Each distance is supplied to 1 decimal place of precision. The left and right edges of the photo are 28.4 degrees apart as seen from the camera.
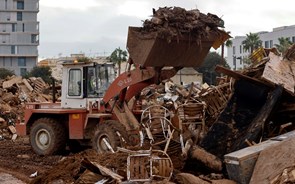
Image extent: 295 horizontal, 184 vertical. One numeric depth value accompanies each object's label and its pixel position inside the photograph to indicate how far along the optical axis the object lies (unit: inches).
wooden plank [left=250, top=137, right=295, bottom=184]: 316.8
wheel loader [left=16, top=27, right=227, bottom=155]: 495.8
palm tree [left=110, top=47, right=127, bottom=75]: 3088.6
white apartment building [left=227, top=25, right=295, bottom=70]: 3775.6
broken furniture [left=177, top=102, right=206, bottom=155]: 434.6
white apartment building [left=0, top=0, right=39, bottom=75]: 3518.7
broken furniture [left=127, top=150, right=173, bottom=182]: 353.1
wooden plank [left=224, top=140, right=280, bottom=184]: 325.1
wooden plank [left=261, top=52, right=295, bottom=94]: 385.7
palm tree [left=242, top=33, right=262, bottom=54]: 3405.5
